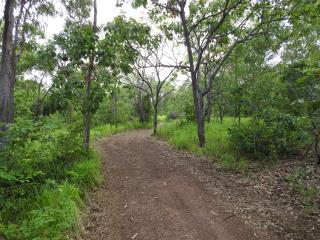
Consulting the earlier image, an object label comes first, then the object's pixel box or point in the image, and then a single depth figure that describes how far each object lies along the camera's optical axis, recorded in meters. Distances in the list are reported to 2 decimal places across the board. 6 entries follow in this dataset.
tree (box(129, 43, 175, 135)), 14.44
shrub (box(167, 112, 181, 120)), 33.72
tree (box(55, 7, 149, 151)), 7.12
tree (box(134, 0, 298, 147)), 8.47
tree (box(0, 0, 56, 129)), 5.14
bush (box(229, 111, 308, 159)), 7.73
